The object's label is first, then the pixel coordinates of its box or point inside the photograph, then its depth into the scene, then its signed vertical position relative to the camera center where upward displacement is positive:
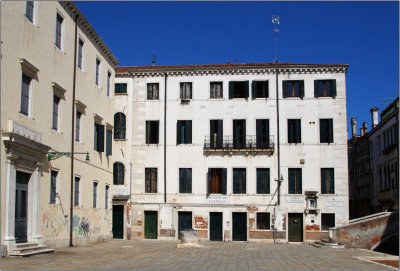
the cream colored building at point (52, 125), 18.12 +2.60
